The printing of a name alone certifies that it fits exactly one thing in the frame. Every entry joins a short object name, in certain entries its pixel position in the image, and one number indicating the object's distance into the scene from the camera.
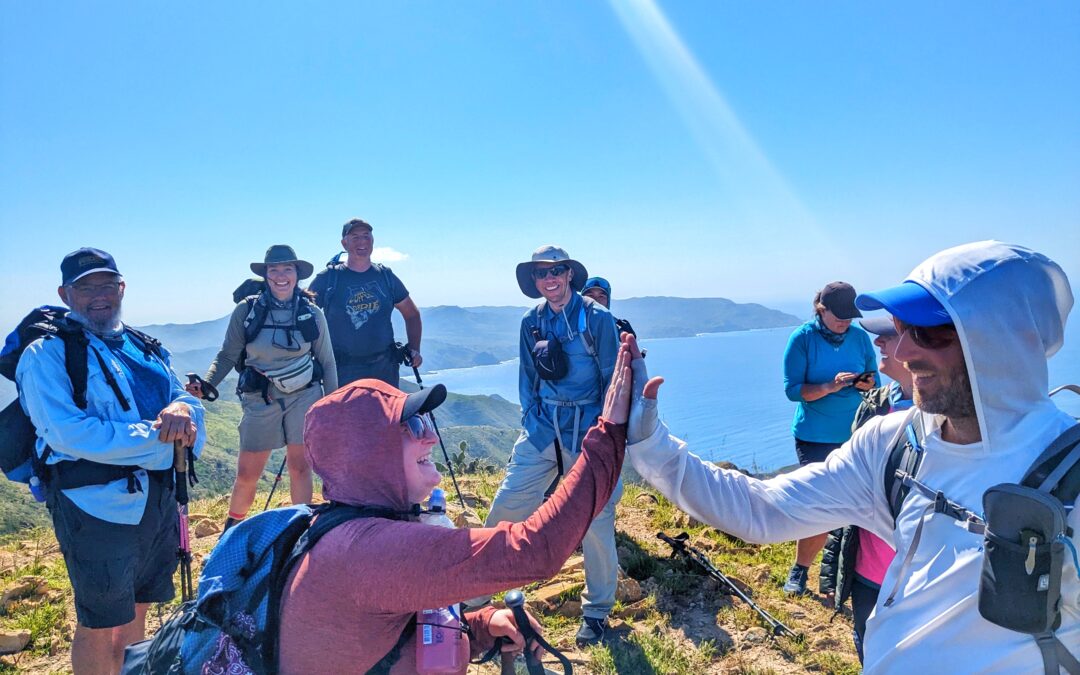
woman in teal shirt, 4.63
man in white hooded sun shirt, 1.52
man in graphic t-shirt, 5.88
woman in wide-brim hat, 5.16
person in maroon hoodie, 1.57
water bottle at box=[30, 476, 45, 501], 2.98
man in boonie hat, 4.33
